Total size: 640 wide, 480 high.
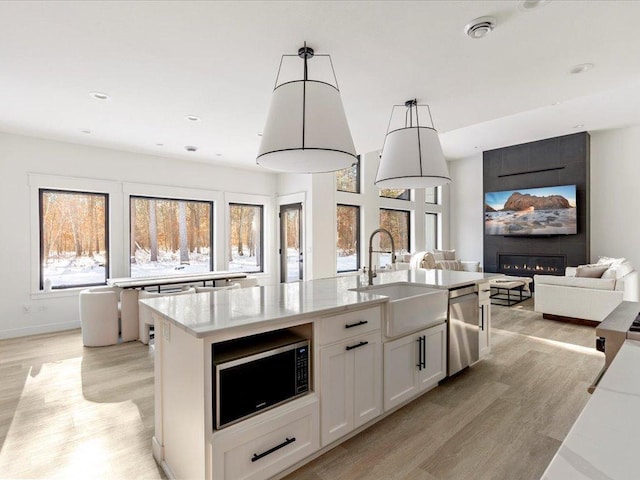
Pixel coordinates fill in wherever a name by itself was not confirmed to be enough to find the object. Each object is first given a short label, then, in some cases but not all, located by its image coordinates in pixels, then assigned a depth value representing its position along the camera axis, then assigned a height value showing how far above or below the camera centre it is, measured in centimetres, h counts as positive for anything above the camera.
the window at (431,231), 965 +21
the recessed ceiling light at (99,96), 321 +140
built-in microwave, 159 -68
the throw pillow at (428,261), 639 -43
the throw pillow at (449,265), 698 -56
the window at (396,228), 809 +26
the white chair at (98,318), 411 -95
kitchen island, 155 -79
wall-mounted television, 729 +60
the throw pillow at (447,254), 788 -38
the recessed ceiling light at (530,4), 199 +139
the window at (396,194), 809 +111
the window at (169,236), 555 +8
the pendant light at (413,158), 295 +72
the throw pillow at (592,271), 507 -52
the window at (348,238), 716 +2
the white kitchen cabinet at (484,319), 331 -81
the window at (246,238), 661 +3
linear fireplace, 751 -62
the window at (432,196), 950 +122
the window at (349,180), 715 +128
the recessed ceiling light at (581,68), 279 +142
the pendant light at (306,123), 199 +70
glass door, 661 -7
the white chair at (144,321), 422 -102
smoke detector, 216 +139
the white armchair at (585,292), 473 -82
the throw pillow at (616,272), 484 -51
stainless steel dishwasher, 295 -82
